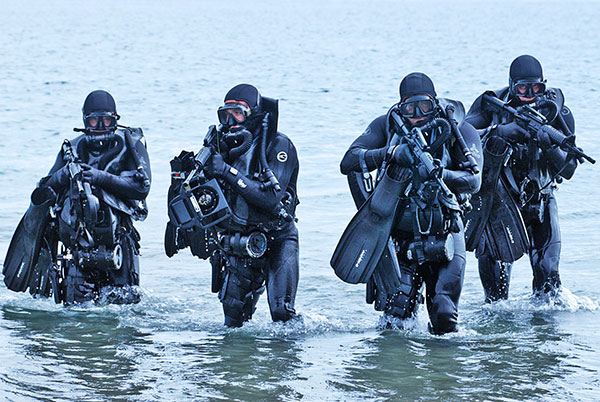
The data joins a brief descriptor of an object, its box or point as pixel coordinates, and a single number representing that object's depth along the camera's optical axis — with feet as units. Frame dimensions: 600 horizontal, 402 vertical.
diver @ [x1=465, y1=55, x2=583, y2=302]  38.04
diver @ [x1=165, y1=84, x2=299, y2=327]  34.71
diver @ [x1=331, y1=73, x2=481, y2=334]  33.55
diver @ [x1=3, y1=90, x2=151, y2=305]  38.45
